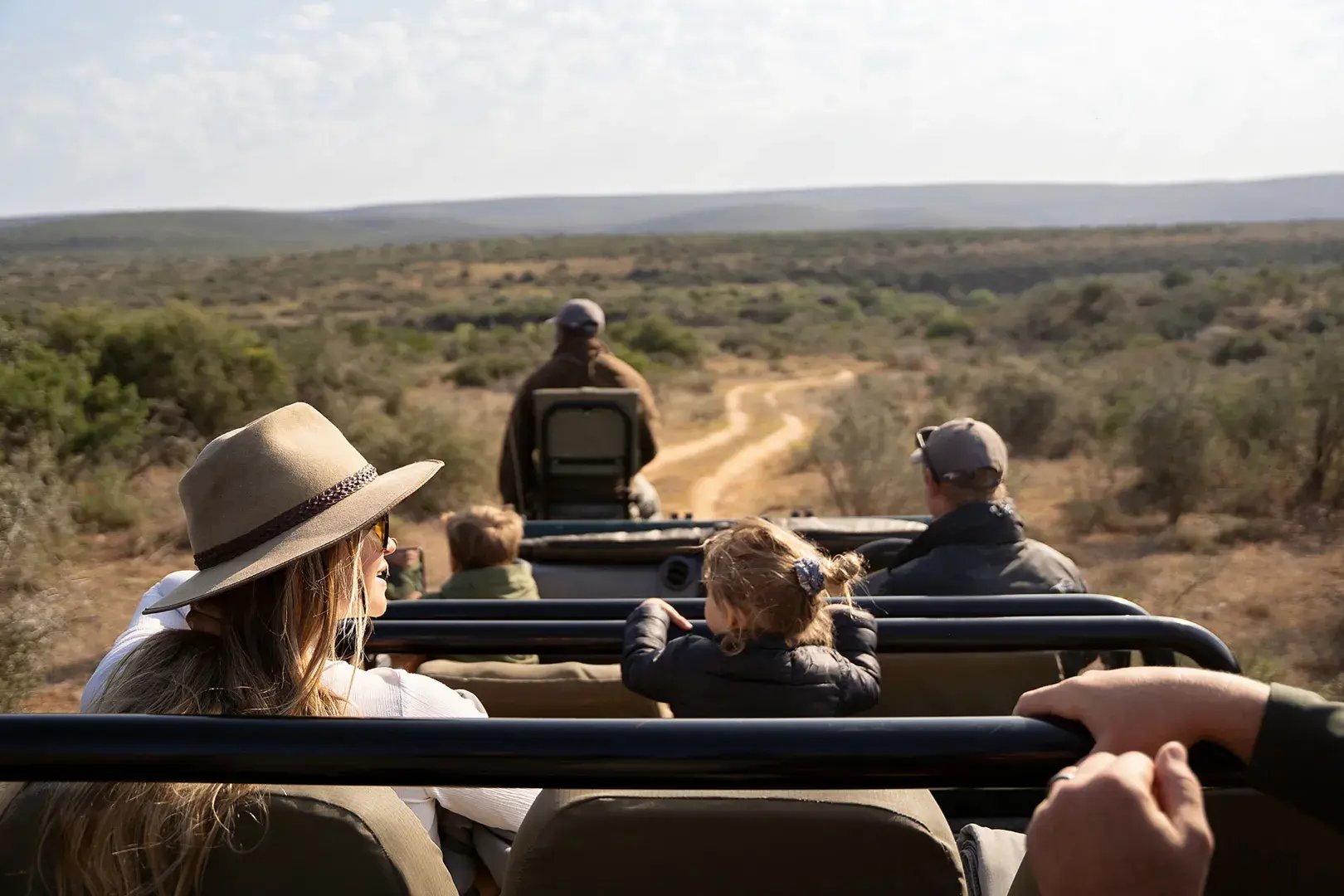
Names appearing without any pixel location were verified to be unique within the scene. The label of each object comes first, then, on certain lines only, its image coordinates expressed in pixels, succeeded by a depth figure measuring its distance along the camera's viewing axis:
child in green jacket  3.99
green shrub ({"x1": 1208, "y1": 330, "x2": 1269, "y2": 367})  20.09
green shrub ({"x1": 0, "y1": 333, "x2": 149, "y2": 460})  9.54
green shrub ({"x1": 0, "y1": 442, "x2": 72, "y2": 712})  6.09
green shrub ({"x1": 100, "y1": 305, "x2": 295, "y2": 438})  12.96
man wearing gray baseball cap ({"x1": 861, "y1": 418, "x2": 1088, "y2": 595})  3.56
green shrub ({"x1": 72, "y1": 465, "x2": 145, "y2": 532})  10.17
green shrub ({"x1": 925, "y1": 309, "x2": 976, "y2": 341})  32.16
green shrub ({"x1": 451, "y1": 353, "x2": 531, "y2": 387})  22.56
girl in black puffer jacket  2.25
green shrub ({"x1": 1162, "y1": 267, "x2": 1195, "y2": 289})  37.27
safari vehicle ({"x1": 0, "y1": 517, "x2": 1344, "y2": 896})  1.27
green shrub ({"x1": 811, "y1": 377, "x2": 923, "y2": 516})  11.83
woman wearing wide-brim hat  1.69
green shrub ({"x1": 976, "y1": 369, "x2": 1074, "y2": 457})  15.10
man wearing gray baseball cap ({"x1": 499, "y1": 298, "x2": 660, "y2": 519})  6.97
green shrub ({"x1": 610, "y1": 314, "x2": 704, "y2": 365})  27.66
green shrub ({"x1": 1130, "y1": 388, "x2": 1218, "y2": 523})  10.77
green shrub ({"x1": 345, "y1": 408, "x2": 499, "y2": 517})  12.09
